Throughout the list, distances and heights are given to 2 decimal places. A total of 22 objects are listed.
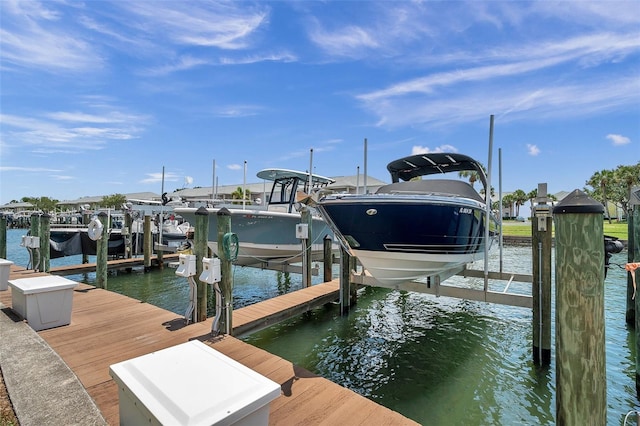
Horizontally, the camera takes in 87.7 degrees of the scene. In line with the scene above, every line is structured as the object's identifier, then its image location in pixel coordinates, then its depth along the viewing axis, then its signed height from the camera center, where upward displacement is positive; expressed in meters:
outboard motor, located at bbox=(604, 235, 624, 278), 4.36 -0.38
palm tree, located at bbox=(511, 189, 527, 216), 72.34 +4.85
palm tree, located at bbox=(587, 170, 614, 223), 45.41 +5.17
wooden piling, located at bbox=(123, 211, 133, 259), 14.74 -1.03
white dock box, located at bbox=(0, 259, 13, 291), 6.93 -1.26
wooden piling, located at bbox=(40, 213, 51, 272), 8.68 -0.73
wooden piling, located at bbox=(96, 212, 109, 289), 8.31 -0.98
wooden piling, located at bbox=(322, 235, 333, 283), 9.09 -1.29
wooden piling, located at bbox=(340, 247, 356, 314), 7.97 -1.55
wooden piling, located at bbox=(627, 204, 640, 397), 4.48 -0.62
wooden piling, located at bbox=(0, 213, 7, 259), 10.10 -0.70
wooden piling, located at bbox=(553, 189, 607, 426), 2.35 -0.66
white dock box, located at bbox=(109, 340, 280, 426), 1.59 -0.92
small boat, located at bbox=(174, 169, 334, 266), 9.91 -0.23
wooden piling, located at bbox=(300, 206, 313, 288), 8.85 -0.95
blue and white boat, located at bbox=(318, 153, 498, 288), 5.61 -0.17
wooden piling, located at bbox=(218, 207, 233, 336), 4.89 -0.84
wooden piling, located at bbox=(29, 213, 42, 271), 8.99 -0.59
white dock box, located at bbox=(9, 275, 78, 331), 4.64 -1.24
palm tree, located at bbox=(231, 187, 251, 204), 35.63 +2.27
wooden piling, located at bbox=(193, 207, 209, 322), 5.31 -0.55
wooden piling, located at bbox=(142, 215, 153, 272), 13.62 -1.20
